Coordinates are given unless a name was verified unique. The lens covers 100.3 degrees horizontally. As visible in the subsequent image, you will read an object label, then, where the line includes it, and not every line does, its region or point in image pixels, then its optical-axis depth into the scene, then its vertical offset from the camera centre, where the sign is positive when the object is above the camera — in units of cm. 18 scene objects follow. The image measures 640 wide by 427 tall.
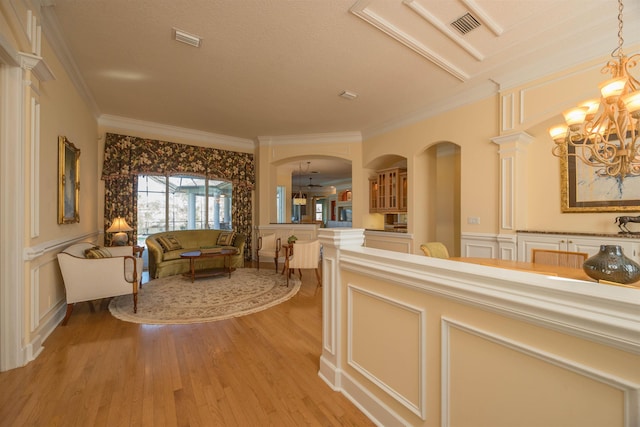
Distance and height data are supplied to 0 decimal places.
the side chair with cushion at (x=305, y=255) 445 -71
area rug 319 -121
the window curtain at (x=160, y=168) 524 +101
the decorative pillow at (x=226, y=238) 605 -57
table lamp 454 -29
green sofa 502 -71
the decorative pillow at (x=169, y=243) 526 -59
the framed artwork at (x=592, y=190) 294 +27
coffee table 457 -83
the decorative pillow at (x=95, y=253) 319 -49
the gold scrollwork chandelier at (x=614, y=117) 184 +72
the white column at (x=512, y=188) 359 +34
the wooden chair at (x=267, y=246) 571 -73
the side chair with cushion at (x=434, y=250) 288 -41
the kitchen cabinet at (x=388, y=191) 588 +50
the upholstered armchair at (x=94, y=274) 297 -71
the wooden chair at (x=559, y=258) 248 -44
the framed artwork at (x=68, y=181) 304 +40
